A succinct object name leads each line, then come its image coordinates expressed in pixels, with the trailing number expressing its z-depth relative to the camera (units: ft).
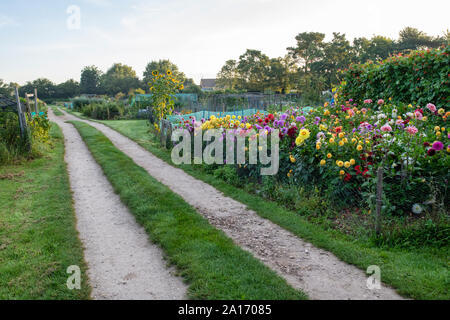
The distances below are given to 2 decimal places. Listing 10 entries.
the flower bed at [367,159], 13.55
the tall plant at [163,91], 40.09
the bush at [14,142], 29.07
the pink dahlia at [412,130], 13.91
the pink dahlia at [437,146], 12.21
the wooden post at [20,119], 31.37
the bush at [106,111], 88.22
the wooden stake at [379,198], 12.59
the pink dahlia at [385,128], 14.68
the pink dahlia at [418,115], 15.64
